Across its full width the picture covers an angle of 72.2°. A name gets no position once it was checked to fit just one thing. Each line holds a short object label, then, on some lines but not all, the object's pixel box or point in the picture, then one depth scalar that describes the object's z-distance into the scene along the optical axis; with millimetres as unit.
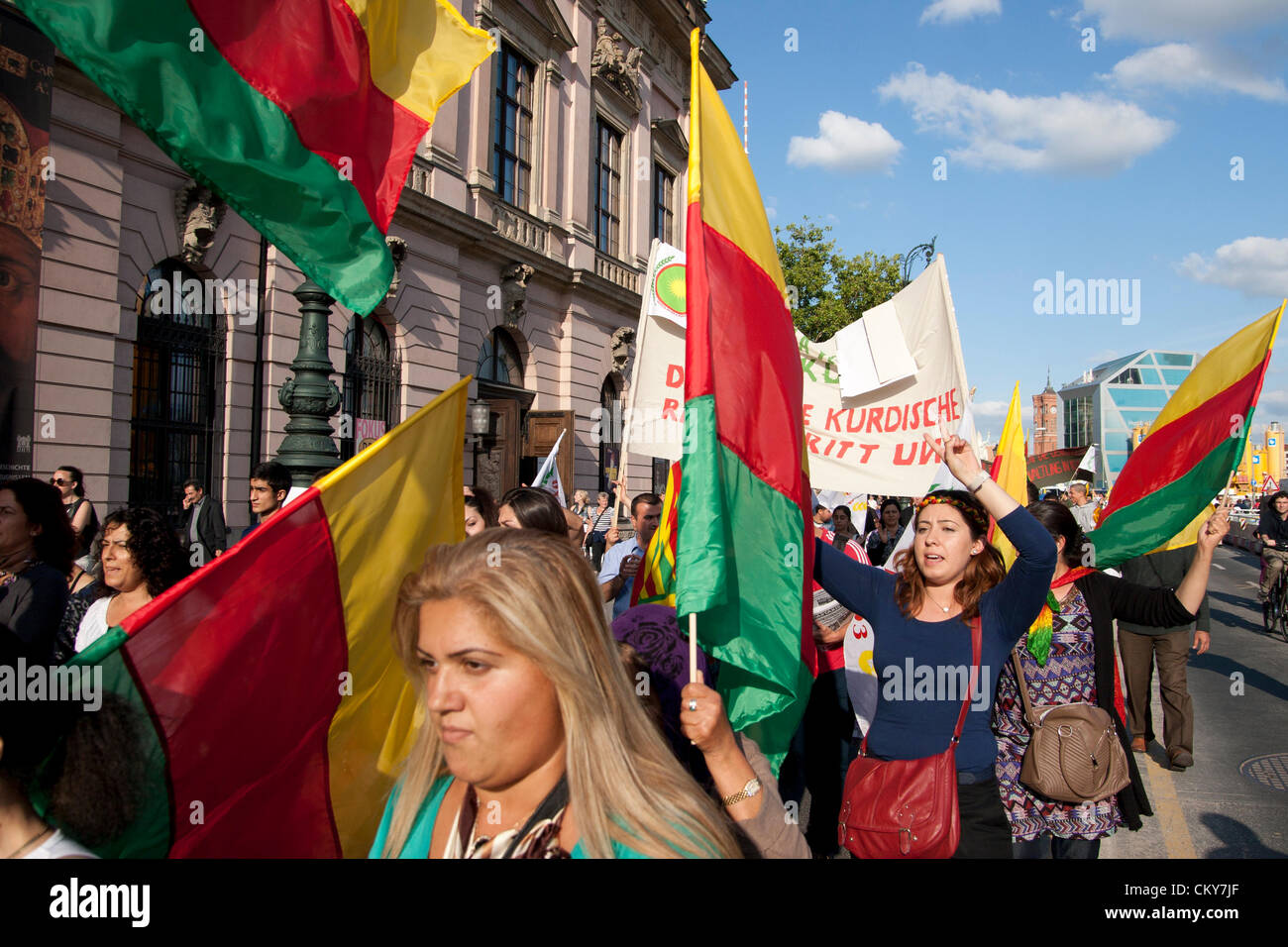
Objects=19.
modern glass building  39688
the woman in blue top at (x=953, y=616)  2742
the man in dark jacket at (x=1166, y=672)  6133
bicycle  11797
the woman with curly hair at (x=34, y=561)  3176
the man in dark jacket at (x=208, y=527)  9414
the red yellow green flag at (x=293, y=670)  1727
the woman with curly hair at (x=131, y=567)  3299
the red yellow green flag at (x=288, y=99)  2477
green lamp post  6371
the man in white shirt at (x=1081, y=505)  10205
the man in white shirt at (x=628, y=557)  5293
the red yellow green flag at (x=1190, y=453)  4160
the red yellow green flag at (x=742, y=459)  2182
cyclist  11516
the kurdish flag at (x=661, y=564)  4633
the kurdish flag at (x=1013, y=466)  4848
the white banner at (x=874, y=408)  4754
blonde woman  1426
